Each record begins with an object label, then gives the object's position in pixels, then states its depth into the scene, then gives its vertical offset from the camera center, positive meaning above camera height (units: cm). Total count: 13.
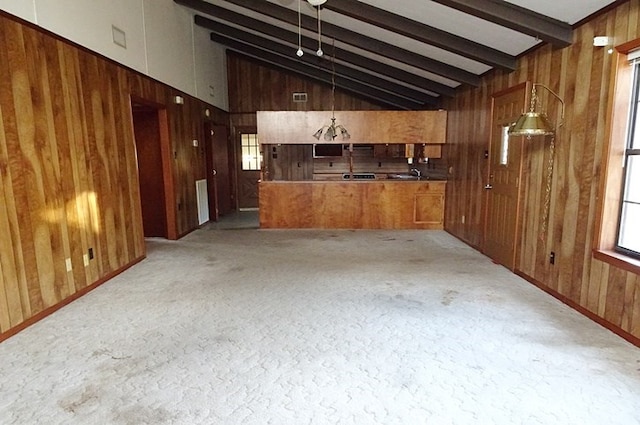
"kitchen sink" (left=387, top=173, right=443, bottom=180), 741 -41
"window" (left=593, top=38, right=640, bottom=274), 283 -13
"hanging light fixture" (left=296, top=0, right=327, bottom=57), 468 +183
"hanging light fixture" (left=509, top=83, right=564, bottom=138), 338 +28
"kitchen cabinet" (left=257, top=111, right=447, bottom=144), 686 +58
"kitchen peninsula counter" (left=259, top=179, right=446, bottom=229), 690 -84
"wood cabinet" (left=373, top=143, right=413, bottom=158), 894 +16
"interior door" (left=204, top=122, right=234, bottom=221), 787 -23
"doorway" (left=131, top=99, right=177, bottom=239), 578 -15
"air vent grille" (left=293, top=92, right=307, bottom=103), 930 +149
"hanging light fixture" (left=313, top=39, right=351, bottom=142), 667 +47
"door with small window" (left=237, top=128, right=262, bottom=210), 948 -22
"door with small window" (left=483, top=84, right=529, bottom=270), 430 -30
